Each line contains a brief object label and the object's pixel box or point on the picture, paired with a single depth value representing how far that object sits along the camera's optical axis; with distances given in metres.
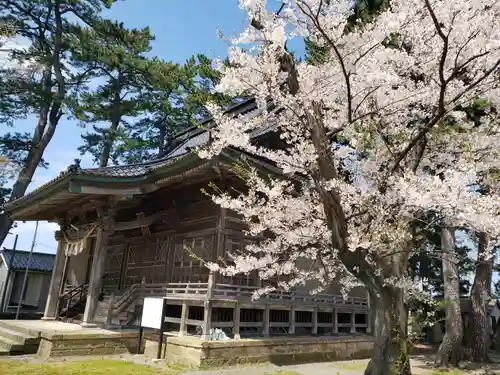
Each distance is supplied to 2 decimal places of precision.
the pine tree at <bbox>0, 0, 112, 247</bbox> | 22.56
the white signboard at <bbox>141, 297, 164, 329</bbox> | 8.86
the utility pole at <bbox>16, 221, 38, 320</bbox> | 19.42
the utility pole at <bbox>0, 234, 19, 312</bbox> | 20.73
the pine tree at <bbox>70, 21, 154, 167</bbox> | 24.45
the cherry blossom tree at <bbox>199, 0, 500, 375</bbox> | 5.54
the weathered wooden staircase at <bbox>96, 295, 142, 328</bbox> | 11.30
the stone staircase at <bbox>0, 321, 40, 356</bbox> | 9.16
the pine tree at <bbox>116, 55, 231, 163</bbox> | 24.92
